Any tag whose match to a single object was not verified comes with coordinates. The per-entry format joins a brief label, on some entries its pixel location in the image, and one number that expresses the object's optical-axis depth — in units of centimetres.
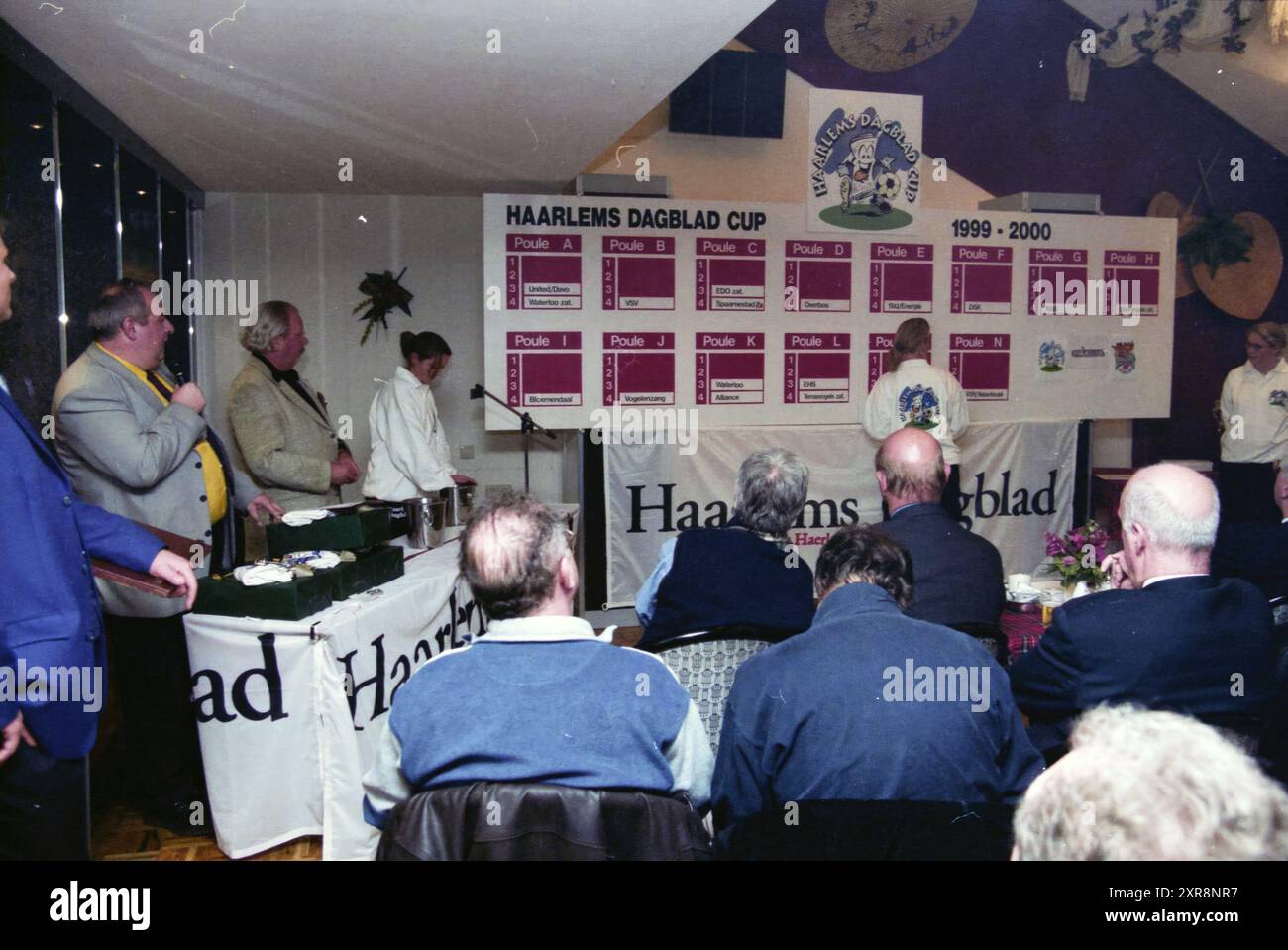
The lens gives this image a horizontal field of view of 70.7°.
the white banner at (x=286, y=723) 222
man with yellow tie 228
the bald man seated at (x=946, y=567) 207
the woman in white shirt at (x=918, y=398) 500
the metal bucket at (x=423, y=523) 311
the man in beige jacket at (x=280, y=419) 333
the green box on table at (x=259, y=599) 219
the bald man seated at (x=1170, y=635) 154
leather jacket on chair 114
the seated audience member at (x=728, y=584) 201
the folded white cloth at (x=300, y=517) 257
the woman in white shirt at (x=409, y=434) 402
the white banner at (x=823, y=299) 488
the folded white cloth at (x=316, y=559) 237
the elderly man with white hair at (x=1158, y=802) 77
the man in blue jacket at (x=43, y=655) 152
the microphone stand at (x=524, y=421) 474
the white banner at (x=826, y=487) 494
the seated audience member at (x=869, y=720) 128
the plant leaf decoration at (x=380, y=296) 544
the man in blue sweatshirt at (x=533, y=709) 121
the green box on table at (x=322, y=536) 255
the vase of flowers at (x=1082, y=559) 250
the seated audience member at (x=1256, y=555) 237
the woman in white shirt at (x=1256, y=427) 539
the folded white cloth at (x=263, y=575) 221
